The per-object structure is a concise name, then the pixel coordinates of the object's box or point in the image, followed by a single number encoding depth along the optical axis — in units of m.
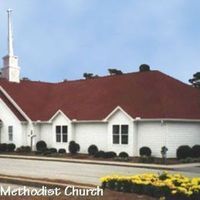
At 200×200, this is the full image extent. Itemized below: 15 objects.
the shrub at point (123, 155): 39.77
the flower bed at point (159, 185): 13.05
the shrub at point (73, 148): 44.59
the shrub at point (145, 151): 39.44
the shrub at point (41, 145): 47.91
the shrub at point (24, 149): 47.44
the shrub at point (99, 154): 40.31
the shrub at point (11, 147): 49.00
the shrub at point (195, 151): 39.56
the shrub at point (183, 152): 38.81
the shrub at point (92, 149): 42.84
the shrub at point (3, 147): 49.06
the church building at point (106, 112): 40.38
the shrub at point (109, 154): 40.03
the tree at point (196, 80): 69.38
